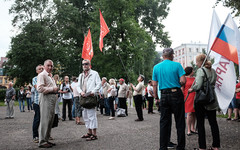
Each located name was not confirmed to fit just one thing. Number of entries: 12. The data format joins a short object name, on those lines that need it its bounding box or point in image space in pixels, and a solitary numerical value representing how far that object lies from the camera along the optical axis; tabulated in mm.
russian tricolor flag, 5309
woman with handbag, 4781
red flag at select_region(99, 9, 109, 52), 12180
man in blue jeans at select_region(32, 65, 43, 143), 6281
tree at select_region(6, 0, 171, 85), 27641
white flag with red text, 5422
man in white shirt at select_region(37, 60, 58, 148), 5590
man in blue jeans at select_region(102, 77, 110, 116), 13430
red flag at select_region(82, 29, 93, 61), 13475
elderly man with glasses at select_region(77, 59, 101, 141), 6355
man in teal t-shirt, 4621
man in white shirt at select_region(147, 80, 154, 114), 14136
